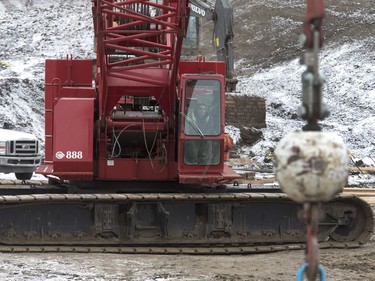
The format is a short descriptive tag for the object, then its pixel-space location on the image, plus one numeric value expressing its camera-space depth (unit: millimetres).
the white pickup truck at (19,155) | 38687
